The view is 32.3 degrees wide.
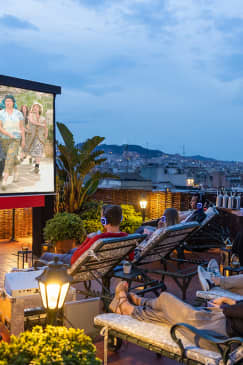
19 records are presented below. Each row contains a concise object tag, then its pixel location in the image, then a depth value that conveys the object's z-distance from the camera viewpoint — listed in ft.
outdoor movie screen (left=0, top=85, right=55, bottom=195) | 24.48
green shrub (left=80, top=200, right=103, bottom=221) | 33.86
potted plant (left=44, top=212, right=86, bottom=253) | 28.35
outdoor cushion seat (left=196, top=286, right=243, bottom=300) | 12.87
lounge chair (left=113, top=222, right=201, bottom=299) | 15.92
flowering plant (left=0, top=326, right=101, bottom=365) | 6.86
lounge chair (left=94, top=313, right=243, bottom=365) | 8.82
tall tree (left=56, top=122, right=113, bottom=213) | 34.06
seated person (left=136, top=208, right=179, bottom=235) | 20.58
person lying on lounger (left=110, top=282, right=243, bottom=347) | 9.71
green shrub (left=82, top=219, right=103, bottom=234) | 33.47
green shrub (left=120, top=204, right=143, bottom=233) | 33.27
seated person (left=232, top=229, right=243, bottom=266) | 17.04
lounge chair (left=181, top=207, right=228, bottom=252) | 24.89
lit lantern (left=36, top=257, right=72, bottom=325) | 9.72
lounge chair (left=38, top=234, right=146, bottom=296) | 13.88
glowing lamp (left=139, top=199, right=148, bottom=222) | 37.60
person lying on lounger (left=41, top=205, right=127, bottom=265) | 15.29
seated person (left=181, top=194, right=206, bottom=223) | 24.95
